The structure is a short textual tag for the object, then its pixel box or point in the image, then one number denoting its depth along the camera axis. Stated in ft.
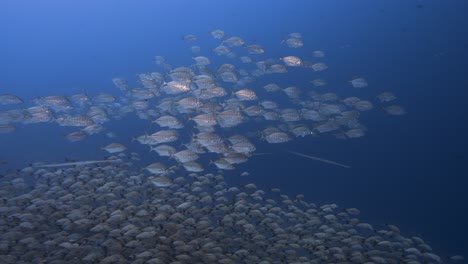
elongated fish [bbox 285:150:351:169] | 69.45
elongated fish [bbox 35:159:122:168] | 37.23
